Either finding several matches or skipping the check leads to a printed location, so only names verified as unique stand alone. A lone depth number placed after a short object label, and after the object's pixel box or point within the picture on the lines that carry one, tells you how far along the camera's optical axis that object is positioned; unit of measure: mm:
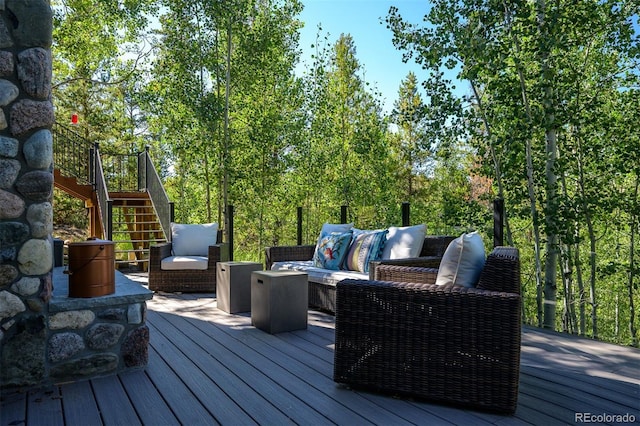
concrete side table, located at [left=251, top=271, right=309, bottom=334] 3627
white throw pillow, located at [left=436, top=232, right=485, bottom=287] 2365
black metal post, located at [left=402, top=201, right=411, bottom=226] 5344
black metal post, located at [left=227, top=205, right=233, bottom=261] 6965
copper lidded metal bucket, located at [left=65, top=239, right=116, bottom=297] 2666
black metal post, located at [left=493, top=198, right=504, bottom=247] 4148
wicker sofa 3717
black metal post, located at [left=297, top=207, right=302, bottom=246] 6780
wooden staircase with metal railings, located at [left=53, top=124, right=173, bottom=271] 7922
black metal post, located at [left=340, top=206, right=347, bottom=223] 6352
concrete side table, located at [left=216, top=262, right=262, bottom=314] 4395
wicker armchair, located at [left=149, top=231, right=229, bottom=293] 5438
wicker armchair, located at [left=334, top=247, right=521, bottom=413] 2121
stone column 2385
